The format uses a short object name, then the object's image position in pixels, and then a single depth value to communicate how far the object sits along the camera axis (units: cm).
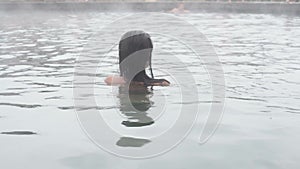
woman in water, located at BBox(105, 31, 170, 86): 532
